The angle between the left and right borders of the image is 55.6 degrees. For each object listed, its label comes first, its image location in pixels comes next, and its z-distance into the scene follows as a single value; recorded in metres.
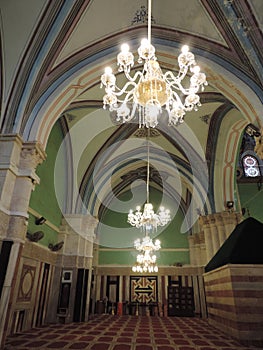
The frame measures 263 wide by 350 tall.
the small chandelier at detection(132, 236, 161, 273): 8.25
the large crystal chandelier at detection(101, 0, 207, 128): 3.23
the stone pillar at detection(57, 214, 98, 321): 7.76
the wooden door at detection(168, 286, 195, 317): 9.84
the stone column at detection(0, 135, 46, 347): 3.72
